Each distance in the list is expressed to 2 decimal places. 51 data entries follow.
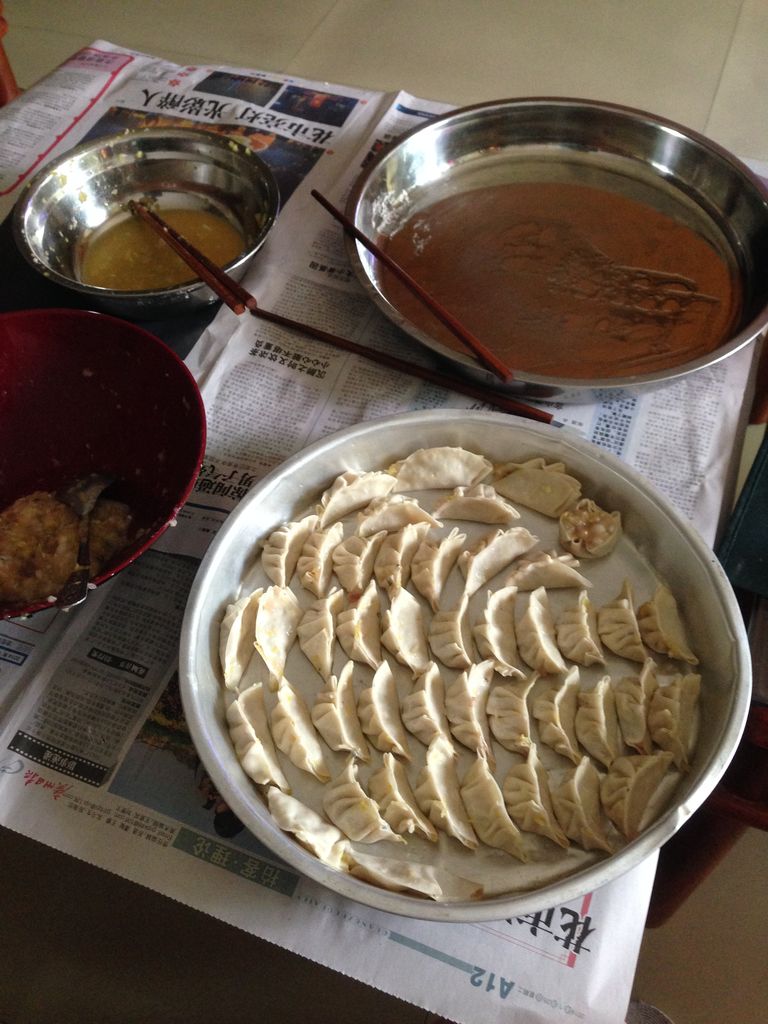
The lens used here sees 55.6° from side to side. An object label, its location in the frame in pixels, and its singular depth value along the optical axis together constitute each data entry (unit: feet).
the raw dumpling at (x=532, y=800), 2.19
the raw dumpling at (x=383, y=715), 2.39
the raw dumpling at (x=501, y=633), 2.56
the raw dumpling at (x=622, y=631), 2.54
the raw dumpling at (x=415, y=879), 2.08
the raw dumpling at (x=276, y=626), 2.56
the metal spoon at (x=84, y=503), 2.68
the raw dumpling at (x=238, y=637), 2.52
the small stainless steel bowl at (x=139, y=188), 3.71
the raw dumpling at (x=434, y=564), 2.73
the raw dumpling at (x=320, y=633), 2.58
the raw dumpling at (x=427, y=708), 2.41
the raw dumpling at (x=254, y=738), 2.32
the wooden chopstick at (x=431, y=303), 3.08
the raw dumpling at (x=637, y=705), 2.36
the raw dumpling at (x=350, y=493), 2.89
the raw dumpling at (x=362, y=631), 2.58
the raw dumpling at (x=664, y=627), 2.51
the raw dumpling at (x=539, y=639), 2.53
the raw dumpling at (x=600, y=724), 2.36
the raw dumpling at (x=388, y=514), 2.90
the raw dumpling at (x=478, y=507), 2.86
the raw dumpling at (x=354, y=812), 2.20
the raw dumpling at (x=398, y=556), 2.77
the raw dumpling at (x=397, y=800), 2.23
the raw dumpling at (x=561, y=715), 2.36
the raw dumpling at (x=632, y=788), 2.19
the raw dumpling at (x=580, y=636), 2.53
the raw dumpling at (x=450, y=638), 2.56
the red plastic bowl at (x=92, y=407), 2.96
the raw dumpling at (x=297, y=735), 2.36
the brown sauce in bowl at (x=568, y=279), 3.33
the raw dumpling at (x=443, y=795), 2.23
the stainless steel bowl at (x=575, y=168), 3.71
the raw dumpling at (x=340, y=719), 2.39
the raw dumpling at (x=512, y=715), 2.39
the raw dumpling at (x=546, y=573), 2.70
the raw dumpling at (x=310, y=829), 2.16
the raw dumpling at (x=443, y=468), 2.95
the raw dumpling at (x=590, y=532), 2.76
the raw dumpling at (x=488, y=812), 2.18
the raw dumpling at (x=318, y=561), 2.75
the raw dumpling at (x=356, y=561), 2.77
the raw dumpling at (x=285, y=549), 2.76
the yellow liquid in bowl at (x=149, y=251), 3.68
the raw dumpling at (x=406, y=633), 2.58
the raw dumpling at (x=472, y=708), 2.40
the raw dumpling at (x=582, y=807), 2.16
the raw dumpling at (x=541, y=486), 2.85
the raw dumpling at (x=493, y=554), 2.75
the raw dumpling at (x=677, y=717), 2.32
